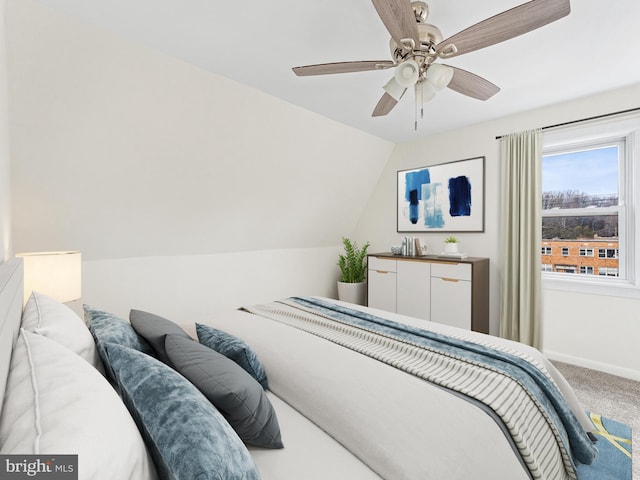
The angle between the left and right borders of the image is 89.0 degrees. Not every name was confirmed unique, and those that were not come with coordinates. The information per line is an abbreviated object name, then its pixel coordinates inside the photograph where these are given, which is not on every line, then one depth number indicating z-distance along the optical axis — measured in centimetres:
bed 65
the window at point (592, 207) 290
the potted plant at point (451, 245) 370
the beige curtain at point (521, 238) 322
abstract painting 371
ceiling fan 134
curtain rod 277
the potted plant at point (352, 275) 464
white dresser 333
